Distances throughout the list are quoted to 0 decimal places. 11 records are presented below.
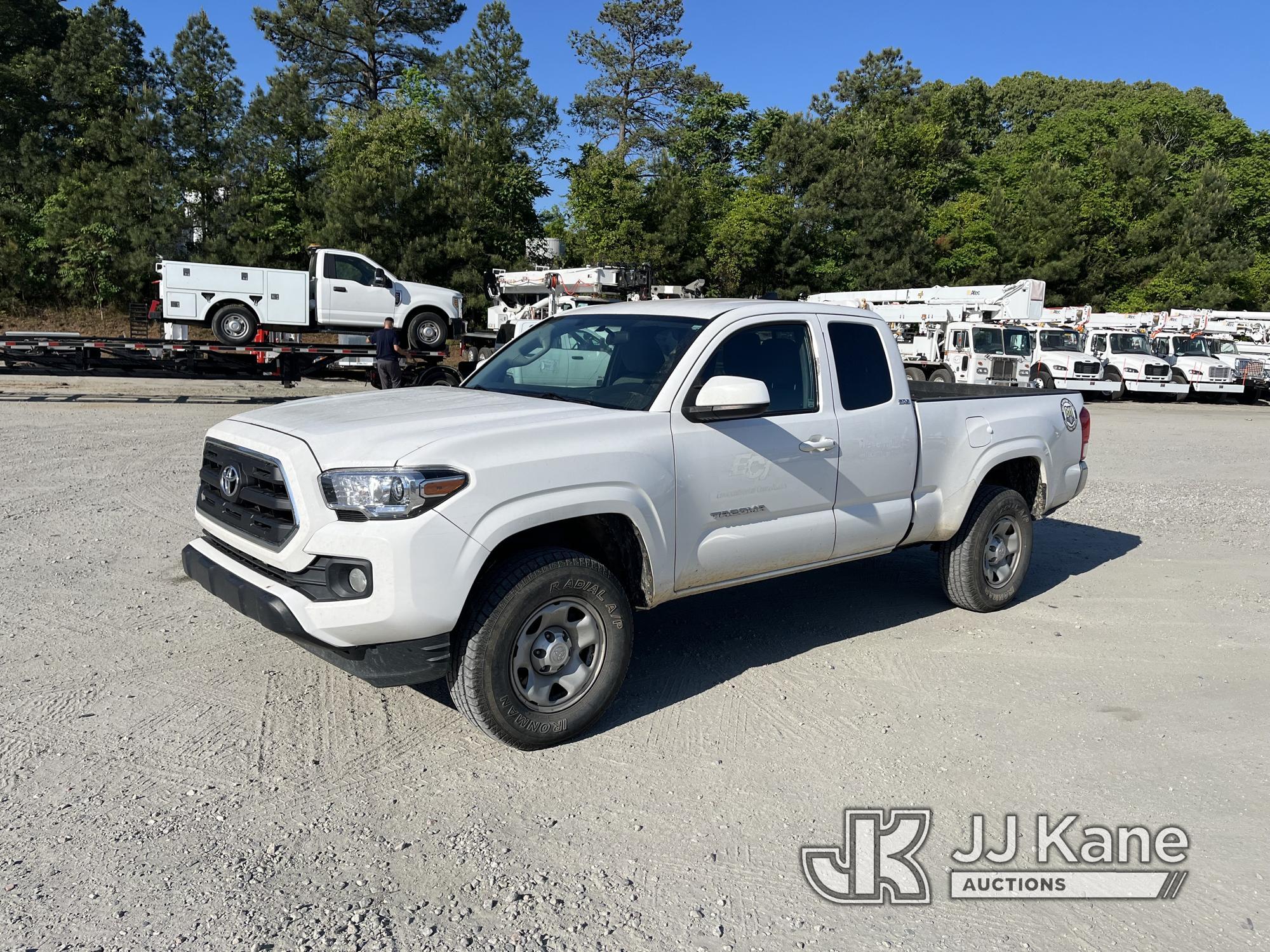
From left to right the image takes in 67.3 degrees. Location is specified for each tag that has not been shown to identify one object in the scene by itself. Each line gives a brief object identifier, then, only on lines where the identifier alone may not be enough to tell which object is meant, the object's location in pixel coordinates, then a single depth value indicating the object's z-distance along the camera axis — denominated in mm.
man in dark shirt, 16766
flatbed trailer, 17688
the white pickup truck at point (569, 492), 3641
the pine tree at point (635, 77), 49719
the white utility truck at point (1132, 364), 27297
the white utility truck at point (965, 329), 25641
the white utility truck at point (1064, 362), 25969
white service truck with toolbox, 19094
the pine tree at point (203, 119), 33438
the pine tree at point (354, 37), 42906
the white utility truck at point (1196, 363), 27844
